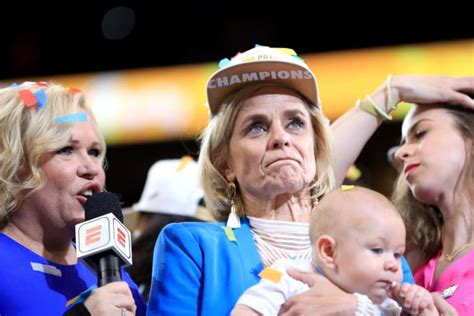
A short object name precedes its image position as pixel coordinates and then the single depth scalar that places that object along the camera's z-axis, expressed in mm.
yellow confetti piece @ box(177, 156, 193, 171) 7977
